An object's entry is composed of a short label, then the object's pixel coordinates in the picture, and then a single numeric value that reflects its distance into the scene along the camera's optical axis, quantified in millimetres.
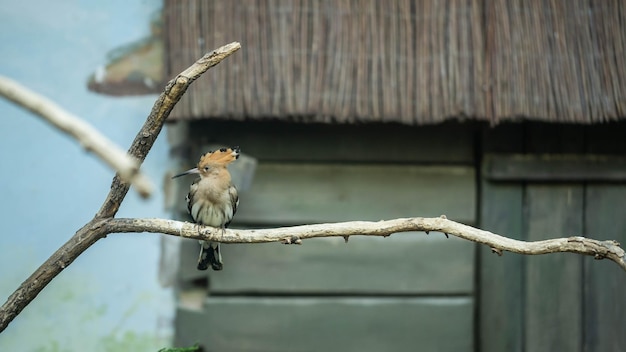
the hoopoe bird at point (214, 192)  6683
